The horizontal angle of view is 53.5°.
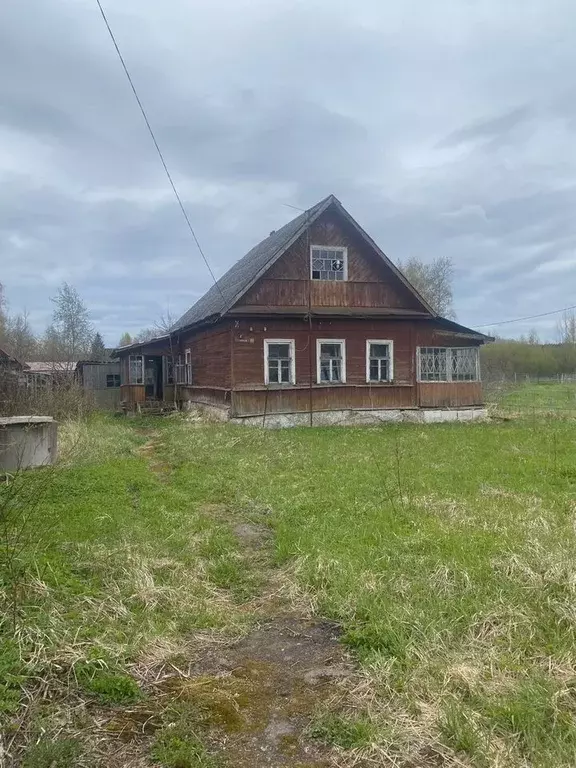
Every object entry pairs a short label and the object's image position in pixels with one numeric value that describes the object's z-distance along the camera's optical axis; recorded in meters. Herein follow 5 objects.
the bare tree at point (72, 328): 43.28
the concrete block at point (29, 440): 9.46
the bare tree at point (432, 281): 45.62
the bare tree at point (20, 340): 33.44
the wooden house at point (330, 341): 17.05
